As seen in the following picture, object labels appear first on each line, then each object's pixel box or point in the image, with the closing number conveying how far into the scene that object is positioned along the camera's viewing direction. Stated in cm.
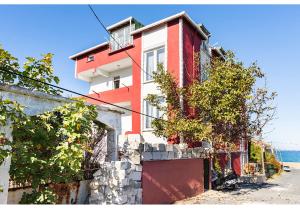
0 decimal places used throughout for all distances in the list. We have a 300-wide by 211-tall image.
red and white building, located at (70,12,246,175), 1475
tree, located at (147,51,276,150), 1165
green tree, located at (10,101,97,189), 622
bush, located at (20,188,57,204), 647
